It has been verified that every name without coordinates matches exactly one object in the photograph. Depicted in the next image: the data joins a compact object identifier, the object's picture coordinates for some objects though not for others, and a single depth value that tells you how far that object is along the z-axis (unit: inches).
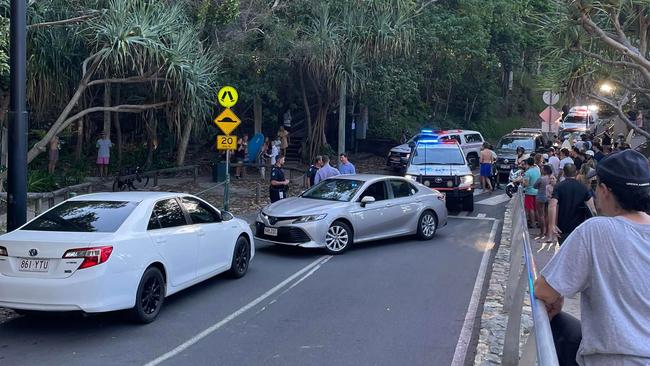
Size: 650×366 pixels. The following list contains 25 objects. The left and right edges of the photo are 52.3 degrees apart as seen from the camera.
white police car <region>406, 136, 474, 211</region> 693.9
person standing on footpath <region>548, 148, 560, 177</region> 621.4
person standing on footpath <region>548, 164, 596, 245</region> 350.6
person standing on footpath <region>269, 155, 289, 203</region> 591.8
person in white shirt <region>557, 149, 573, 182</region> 559.5
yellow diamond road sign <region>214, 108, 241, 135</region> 604.7
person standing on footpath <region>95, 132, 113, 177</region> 874.1
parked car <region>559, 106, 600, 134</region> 1450.5
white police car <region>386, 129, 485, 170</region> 1100.5
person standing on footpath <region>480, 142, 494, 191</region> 874.4
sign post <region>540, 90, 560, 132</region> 856.9
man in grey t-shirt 108.6
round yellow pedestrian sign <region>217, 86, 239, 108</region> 604.4
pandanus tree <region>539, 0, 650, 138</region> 506.3
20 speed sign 605.9
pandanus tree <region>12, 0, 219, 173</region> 590.2
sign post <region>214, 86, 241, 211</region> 604.7
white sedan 265.9
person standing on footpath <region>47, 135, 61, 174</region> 838.5
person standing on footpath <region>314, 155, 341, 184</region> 606.2
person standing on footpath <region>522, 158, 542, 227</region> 540.1
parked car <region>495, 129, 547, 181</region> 966.4
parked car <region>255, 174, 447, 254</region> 459.2
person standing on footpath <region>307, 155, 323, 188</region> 615.3
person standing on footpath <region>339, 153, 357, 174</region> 631.2
